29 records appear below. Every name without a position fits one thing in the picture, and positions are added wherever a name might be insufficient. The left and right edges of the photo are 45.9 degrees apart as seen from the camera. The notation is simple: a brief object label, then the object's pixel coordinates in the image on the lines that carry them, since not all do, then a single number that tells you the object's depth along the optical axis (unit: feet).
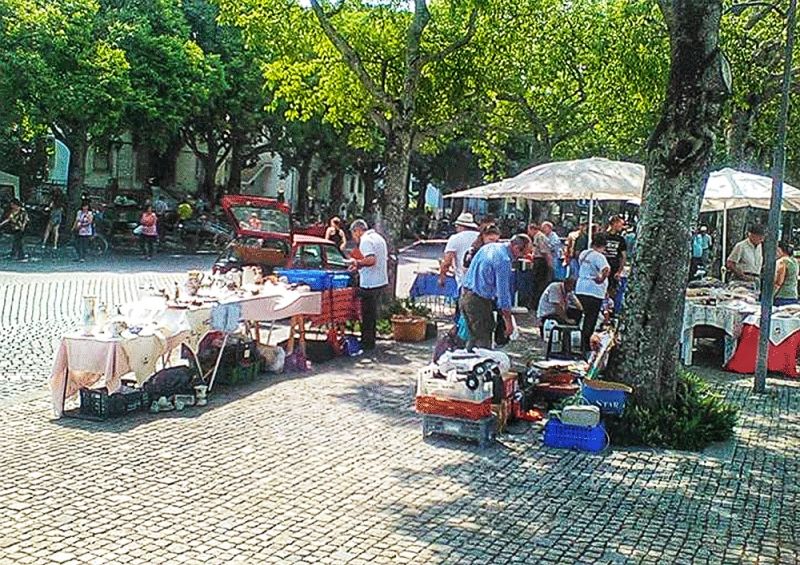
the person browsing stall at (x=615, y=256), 50.67
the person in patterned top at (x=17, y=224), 77.82
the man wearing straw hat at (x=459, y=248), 41.47
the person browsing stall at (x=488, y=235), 34.37
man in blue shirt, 31.83
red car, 54.08
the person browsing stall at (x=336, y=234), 59.00
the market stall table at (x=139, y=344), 27.94
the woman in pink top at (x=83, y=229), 81.41
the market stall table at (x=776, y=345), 40.91
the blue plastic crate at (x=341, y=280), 41.29
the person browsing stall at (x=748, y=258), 50.49
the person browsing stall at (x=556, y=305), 40.88
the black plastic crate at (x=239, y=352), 34.40
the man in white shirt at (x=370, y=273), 41.16
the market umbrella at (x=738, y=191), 48.21
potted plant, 46.01
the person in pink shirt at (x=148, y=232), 88.84
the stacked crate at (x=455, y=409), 26.99
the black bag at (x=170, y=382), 29.84
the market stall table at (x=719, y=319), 42.11
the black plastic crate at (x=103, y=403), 27.99
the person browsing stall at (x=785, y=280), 44.79
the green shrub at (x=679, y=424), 28.12
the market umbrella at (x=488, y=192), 55.49
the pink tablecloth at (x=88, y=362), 27.78
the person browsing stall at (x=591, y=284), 39.52
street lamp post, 35.96
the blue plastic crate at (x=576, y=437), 27.32
